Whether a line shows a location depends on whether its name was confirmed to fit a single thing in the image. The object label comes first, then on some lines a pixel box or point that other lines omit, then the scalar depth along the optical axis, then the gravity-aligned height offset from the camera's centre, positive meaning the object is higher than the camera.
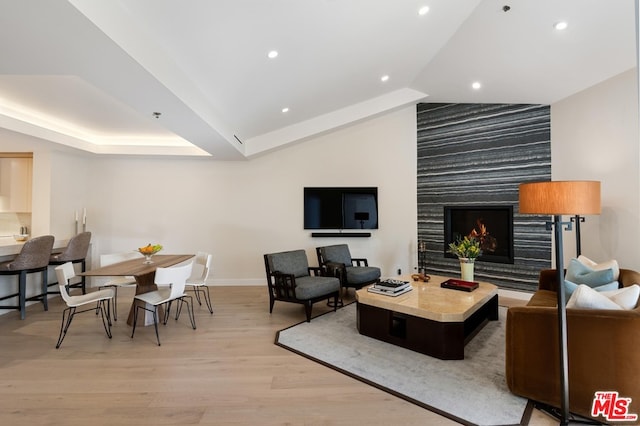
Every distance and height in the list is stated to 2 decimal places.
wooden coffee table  2.76 -1.04
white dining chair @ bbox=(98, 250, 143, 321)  3.94 -0.65
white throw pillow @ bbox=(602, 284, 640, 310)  2.04 -0.57
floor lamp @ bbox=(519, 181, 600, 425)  1.90 +0.06
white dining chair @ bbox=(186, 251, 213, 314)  3.99 -0.75
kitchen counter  3.88 -0.44
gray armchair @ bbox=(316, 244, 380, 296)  4.49 -0.84
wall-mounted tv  5.57 +0.15
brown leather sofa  1.88 -0.94
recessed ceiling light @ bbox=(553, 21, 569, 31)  3.07 +2.00
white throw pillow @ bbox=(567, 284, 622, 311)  2.02 -0.59
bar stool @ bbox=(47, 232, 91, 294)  4.43 -0.57
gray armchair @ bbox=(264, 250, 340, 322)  3.75 -0.90
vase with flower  3.97 -0.54
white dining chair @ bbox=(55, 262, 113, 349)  3.05 -0.87
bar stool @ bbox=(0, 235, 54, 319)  3.75 -0.61
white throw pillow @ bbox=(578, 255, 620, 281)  2.87 -0.52
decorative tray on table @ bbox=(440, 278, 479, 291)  3.56 -0.86
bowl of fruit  3.76 -0.45
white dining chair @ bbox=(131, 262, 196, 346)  3.11 -0.83
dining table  3.08 -0.60
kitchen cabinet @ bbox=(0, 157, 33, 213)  4.85 +0.53
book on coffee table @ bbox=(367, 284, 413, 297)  3.30 -0.86
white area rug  2.05 -1.34
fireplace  4.92 -0.20
